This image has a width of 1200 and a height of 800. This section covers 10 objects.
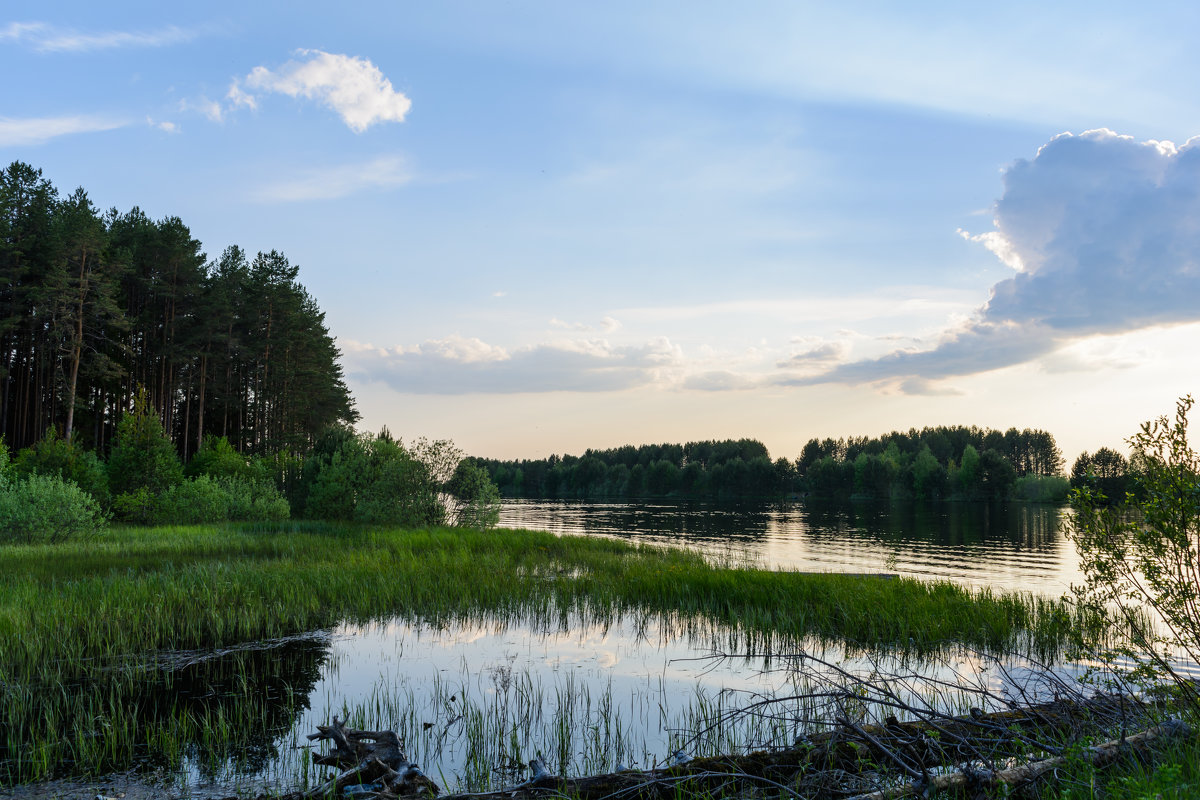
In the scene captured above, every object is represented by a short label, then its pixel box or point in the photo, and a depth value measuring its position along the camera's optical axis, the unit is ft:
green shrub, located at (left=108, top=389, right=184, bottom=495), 122.83
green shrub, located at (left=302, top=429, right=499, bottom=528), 120.47
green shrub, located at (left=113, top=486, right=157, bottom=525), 119.96
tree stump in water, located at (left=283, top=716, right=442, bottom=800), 19.74
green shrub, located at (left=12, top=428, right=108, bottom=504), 116.98
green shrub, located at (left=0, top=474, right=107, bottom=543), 90.33
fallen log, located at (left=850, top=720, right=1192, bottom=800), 17.28
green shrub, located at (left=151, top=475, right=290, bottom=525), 122.31
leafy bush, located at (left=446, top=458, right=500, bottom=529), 120.57
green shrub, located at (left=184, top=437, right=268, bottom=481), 146.00
